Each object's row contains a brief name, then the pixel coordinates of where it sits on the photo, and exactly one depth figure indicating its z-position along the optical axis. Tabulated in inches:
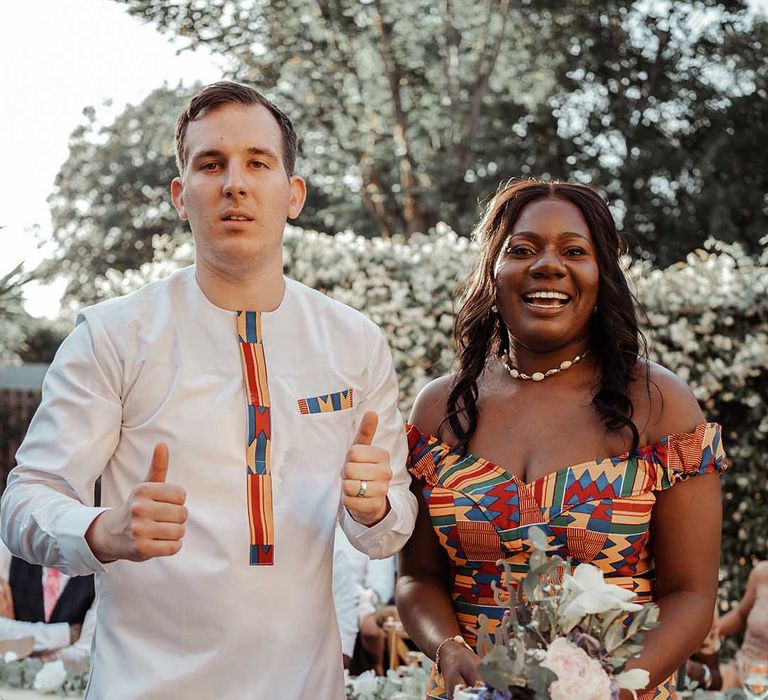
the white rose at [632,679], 73.8
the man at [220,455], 85.7
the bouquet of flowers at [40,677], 147.7
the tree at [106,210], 861.8
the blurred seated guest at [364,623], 224.2
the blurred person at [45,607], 200.8
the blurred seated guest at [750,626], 206.8
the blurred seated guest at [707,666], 179.8
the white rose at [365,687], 137.6
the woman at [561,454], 98.3
